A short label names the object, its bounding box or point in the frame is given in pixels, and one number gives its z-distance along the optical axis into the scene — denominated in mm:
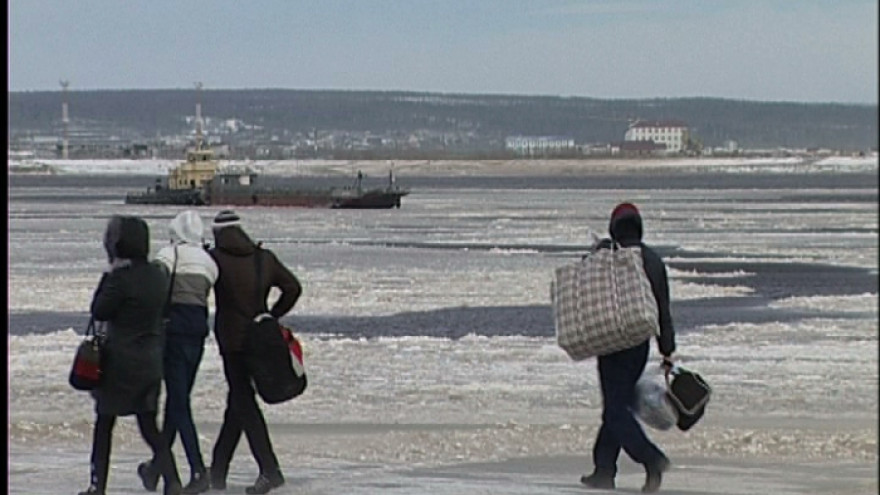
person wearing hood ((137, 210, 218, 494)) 18297
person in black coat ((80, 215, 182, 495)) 17609
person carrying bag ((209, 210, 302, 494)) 18484
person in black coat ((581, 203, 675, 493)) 18484
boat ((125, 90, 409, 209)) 165750
